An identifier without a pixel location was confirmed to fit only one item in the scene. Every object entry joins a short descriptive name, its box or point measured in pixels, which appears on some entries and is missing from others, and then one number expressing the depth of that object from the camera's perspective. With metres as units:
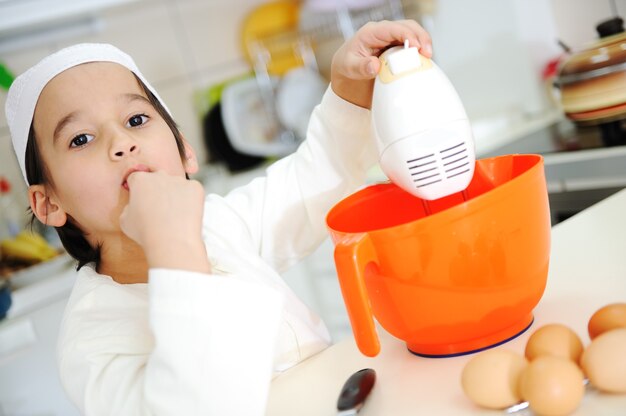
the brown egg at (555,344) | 0.52
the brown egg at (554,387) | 0.47
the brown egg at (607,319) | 0.53
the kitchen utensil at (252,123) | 2.16
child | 0.60
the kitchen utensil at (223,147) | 2.18
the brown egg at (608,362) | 0.47
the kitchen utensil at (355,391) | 0.57
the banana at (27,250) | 1.77
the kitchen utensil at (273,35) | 2.29
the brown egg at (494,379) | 0.50
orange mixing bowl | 0.57
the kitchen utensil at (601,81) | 1.33
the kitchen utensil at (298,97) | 2.22
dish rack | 2.22
